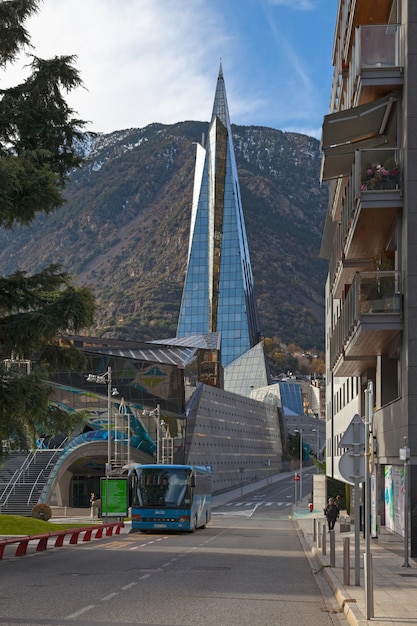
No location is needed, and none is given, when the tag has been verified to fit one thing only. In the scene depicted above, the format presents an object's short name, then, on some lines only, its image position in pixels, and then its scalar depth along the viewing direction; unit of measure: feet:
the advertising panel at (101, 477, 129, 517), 158.10
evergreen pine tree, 78.12
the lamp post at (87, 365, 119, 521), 181.19
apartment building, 87.51
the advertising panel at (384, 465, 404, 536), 96.96
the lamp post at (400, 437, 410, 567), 72.79
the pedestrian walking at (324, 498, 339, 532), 140.46
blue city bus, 134.21
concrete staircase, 289.12
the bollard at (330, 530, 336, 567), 74.40
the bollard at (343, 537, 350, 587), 59.44
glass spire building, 640.58
